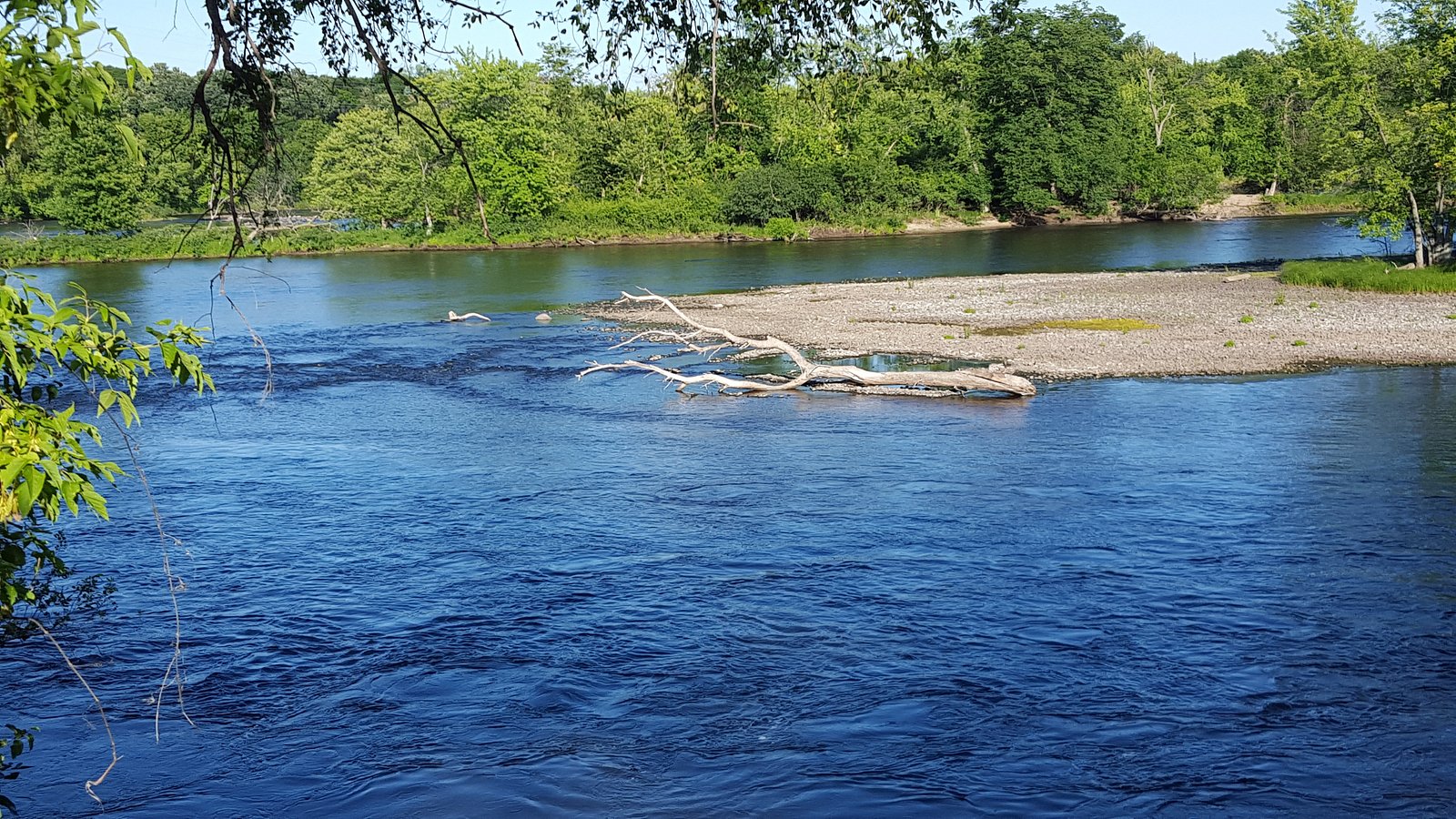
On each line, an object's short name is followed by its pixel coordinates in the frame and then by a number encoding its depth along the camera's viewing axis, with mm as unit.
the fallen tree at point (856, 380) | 29250
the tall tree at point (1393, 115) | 43594
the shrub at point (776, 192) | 96938
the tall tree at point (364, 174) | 96938
